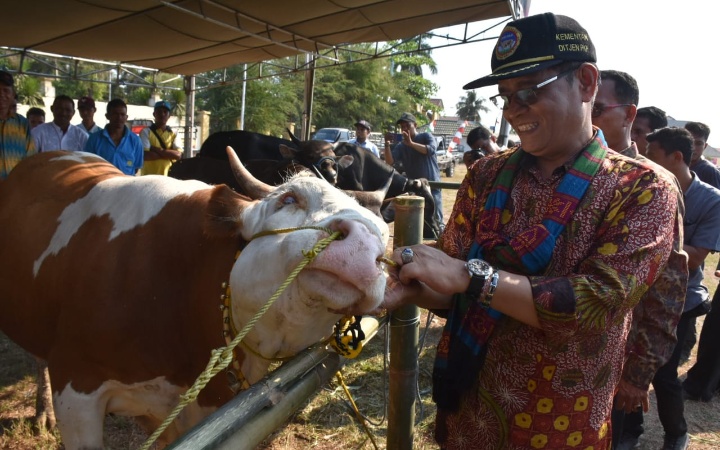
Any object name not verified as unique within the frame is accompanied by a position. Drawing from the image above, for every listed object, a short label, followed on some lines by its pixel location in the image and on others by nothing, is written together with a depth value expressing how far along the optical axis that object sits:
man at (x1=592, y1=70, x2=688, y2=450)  1.91
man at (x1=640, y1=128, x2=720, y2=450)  3.01
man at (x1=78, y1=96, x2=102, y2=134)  5.91
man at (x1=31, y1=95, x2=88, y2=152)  5.52
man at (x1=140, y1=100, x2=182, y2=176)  6.43
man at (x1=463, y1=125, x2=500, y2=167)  5.80
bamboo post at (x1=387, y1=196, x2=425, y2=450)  1.99
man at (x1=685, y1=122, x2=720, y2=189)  4.28
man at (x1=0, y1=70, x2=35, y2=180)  4.51
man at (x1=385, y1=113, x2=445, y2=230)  7.21
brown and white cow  1.48
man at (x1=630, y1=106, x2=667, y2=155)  3.37
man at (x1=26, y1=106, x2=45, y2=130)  7.91
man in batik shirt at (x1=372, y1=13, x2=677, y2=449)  1.21
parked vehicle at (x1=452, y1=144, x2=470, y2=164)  37.44
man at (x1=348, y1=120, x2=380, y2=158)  8.65
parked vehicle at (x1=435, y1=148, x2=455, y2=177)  24.33
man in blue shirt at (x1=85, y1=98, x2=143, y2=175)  5.42
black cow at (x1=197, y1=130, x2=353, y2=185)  5.01
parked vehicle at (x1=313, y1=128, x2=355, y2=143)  20.66
